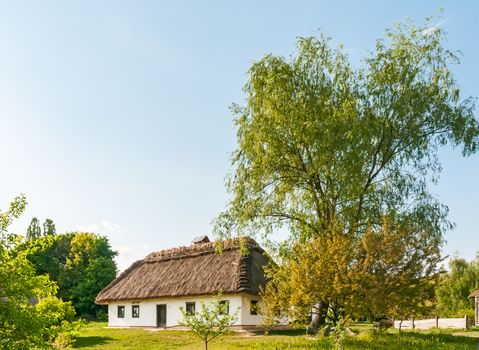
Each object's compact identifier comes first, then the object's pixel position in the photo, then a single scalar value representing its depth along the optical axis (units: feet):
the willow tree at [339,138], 76.42
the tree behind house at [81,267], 181.47
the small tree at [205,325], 59.31
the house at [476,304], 150.28
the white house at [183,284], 102.37
